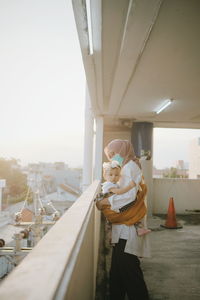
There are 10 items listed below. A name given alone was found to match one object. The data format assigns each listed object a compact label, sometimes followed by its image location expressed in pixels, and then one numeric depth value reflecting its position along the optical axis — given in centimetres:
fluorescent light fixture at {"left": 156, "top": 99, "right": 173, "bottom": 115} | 508
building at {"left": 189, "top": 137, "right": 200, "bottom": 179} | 2684
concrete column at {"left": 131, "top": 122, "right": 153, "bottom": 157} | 743
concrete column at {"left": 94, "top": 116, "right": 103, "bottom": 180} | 671
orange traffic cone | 587
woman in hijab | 203
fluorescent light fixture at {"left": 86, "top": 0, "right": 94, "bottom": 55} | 211
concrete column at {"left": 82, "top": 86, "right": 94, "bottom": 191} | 742
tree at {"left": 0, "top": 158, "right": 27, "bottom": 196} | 1545
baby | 203
